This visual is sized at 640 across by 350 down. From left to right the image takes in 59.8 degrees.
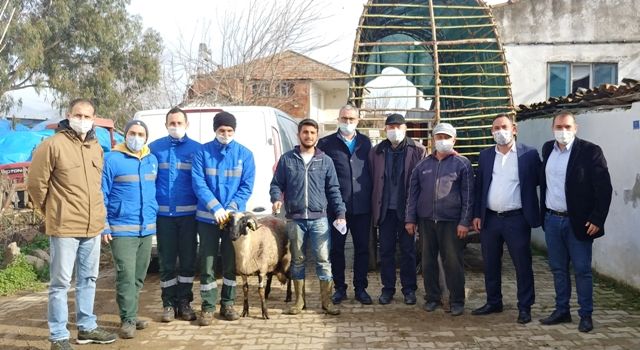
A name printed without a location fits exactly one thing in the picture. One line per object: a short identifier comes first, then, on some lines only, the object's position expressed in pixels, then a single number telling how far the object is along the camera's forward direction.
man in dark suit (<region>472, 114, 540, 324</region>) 5.43
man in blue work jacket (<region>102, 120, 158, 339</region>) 5.02
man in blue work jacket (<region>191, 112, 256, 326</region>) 5.34
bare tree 15.70
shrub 7.21
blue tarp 16.25
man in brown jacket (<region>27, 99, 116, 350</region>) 4.52
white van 6.81
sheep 5.31
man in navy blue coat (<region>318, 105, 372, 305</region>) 6.05
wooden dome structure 7.95
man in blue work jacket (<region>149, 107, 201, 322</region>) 5.37
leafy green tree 23.56
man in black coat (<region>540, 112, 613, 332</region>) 4.98
